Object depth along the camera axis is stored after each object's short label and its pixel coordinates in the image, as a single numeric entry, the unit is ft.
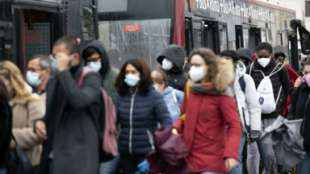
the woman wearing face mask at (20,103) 30.37
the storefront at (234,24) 62.70
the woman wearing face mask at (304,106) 37.26
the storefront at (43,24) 37.73
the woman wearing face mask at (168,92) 35.96
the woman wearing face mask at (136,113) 30.26
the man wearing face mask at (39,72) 31.54
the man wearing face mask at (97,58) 29.83
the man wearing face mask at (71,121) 26.18
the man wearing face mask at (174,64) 39.63
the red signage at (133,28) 56.45
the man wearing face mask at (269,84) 44.94
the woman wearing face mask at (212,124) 29.02
